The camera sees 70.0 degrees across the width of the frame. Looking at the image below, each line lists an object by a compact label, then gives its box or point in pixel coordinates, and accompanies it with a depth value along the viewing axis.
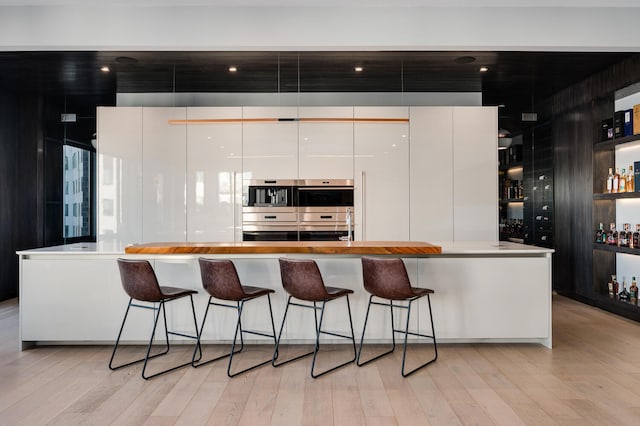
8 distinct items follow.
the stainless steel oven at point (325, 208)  5.58
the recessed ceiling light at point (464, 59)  4.68
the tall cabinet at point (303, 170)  5.55
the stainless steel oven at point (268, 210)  5.57
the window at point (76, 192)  5.96
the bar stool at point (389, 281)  3.31
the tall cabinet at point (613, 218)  5.07
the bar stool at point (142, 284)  3.33
